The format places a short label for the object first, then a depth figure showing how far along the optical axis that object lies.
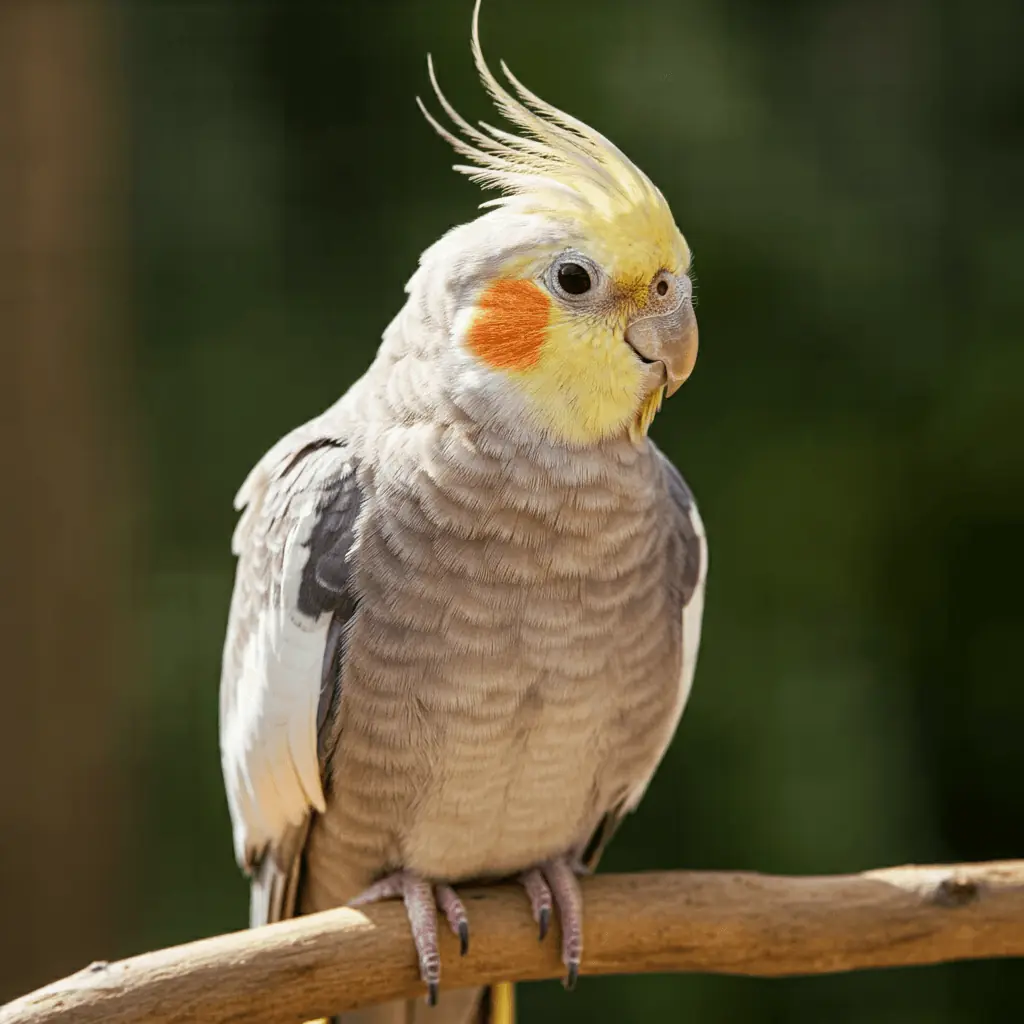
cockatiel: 1.32
